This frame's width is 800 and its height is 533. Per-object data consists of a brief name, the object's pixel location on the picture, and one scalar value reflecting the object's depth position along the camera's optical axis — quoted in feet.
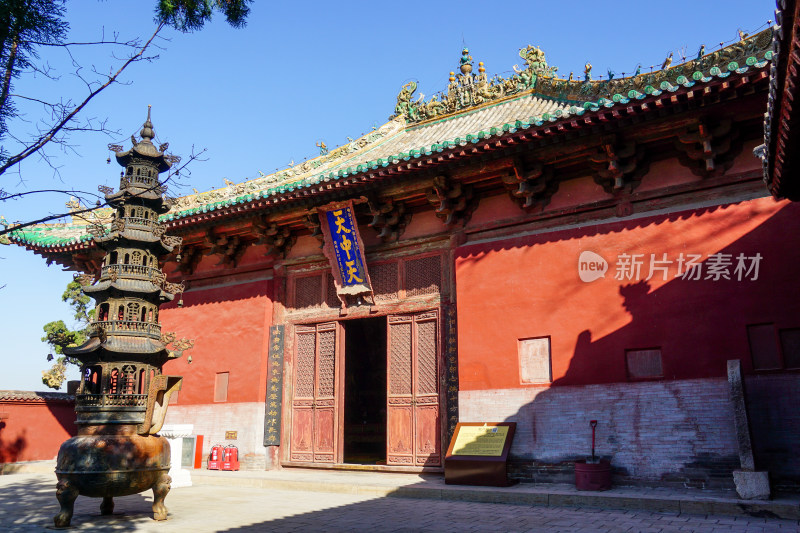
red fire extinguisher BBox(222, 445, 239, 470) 31.58
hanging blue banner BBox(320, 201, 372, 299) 30.37
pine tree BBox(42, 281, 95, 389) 64.80
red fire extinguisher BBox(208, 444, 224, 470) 31.94
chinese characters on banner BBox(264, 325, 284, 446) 31.73
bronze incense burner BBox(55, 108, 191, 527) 17.83
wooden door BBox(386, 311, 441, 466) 27.78
